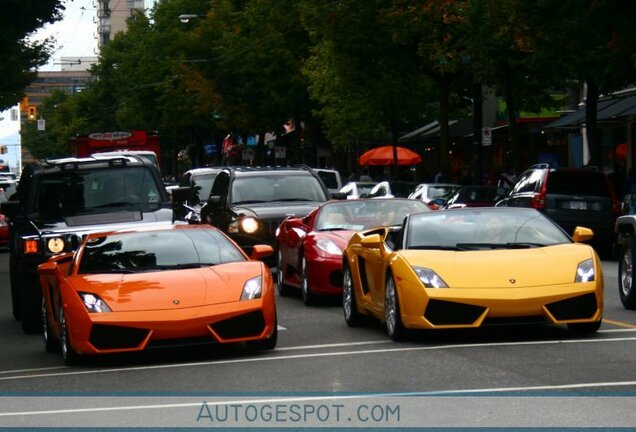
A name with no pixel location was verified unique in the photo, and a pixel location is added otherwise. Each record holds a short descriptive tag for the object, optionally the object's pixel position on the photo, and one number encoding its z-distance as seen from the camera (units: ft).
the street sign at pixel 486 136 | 138.82
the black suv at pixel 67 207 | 54.29
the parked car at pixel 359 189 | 140.36
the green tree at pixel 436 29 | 135.85
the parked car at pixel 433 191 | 119.03
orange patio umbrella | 191.52
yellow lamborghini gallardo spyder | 41.11
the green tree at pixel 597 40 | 96.68
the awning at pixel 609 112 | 138.92
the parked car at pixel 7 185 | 156.82
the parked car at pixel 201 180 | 105.60
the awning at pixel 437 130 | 198.70
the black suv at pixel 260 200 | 77.30
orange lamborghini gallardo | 40.01
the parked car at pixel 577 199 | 94.22
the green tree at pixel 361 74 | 152.35
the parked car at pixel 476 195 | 107.65
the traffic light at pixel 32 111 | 311.91
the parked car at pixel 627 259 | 52.60
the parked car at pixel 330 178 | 135.95
